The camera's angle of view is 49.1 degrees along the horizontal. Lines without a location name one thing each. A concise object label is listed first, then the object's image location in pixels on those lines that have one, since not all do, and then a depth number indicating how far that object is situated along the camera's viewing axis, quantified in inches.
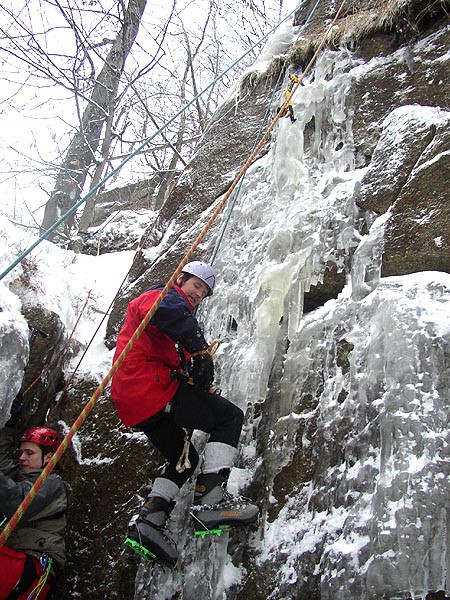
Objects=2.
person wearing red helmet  106.3
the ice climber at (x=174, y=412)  104.0
